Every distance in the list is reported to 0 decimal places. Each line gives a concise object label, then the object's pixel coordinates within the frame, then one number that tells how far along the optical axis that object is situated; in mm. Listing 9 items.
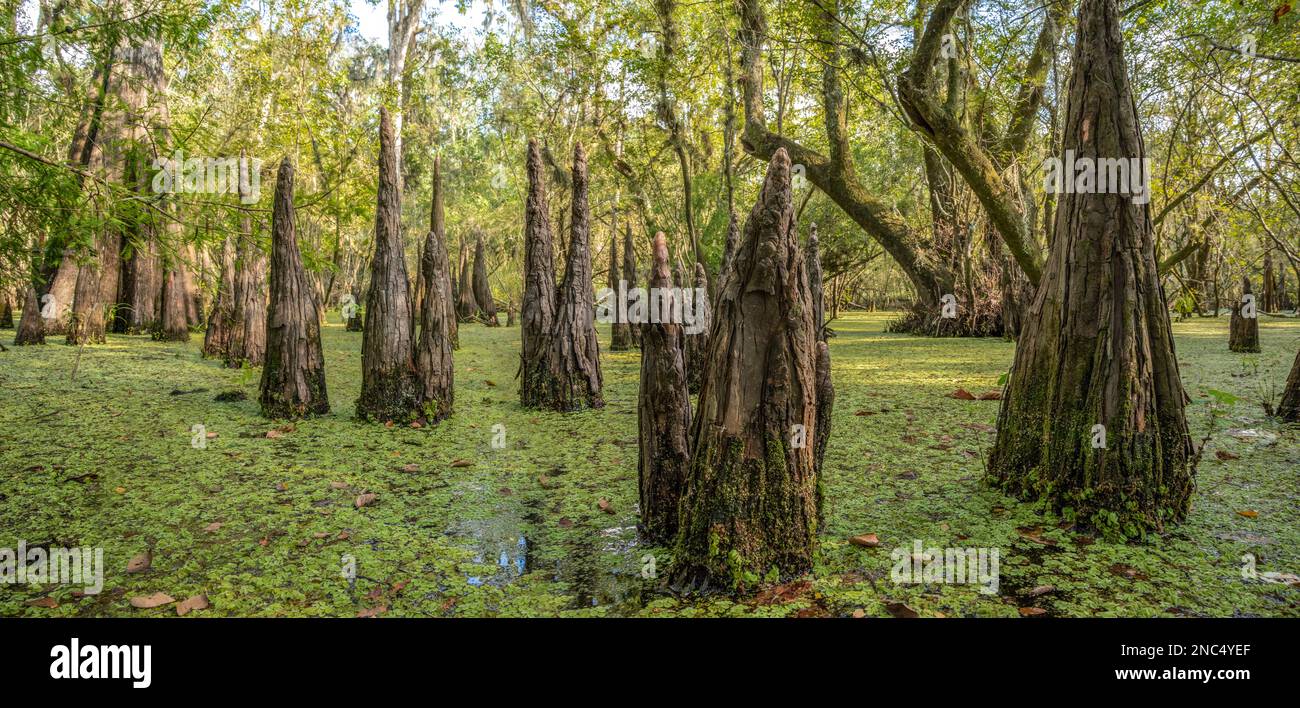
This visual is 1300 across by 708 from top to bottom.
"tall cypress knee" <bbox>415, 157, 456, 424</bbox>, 5176
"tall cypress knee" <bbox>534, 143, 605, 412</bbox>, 5602
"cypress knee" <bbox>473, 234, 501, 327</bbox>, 18172
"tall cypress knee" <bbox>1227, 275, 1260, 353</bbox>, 8312
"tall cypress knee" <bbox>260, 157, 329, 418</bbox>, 4941
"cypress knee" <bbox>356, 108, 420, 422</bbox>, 5027
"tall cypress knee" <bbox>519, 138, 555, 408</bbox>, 5637
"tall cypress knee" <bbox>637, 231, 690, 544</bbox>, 2711
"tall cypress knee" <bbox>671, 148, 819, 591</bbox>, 2258
